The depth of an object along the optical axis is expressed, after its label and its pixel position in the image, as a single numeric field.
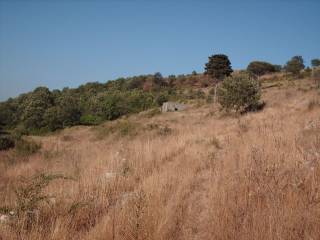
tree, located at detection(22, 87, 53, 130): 45.91
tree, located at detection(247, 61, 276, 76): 60.56
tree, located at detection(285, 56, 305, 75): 46.82
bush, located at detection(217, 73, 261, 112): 19.72
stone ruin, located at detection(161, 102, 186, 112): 35.02
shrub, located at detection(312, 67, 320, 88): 28.46
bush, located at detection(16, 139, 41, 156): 11.05
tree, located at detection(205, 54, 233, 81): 31.95
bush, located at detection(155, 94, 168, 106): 46.47
